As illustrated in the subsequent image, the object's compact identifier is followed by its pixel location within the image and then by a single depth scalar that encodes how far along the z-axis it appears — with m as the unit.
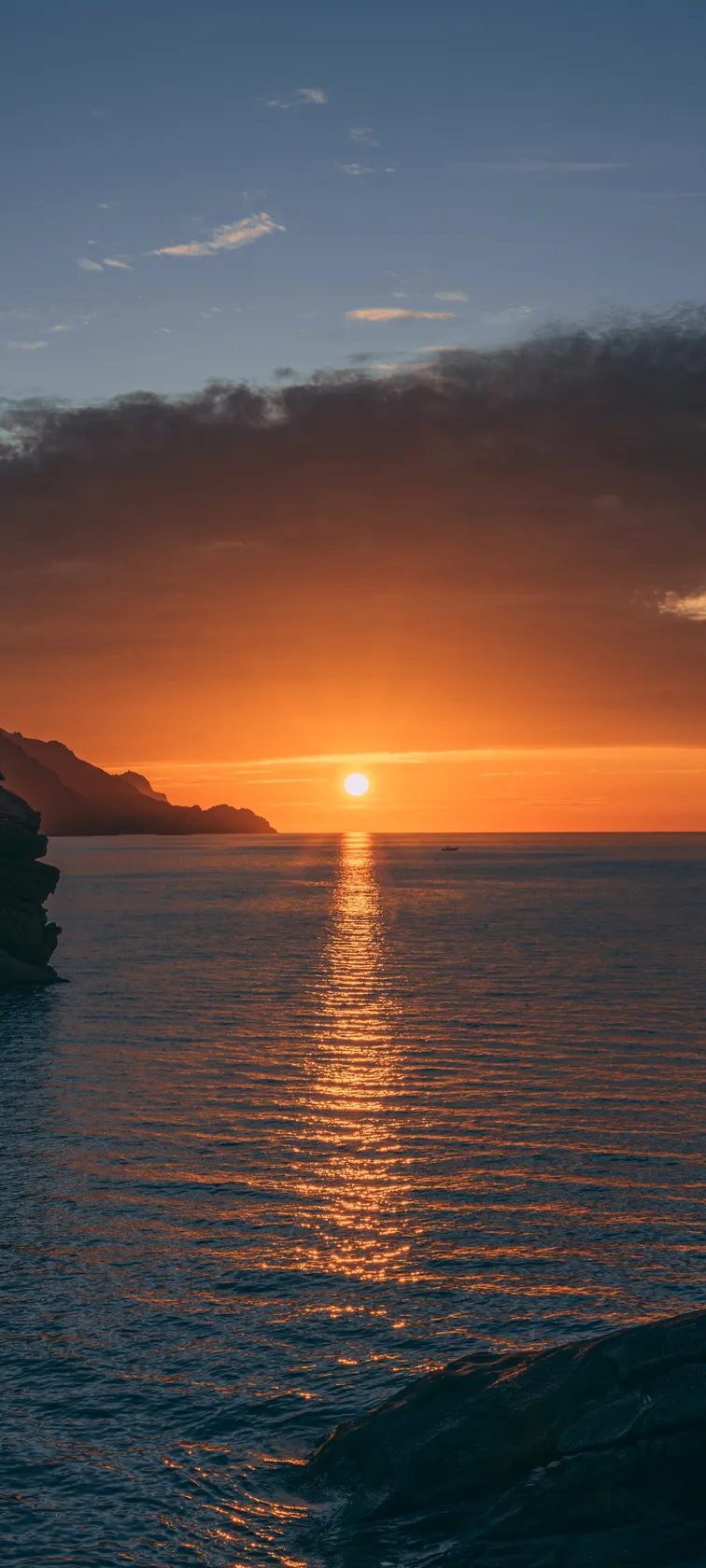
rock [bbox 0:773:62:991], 72.19
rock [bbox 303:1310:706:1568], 12.60
